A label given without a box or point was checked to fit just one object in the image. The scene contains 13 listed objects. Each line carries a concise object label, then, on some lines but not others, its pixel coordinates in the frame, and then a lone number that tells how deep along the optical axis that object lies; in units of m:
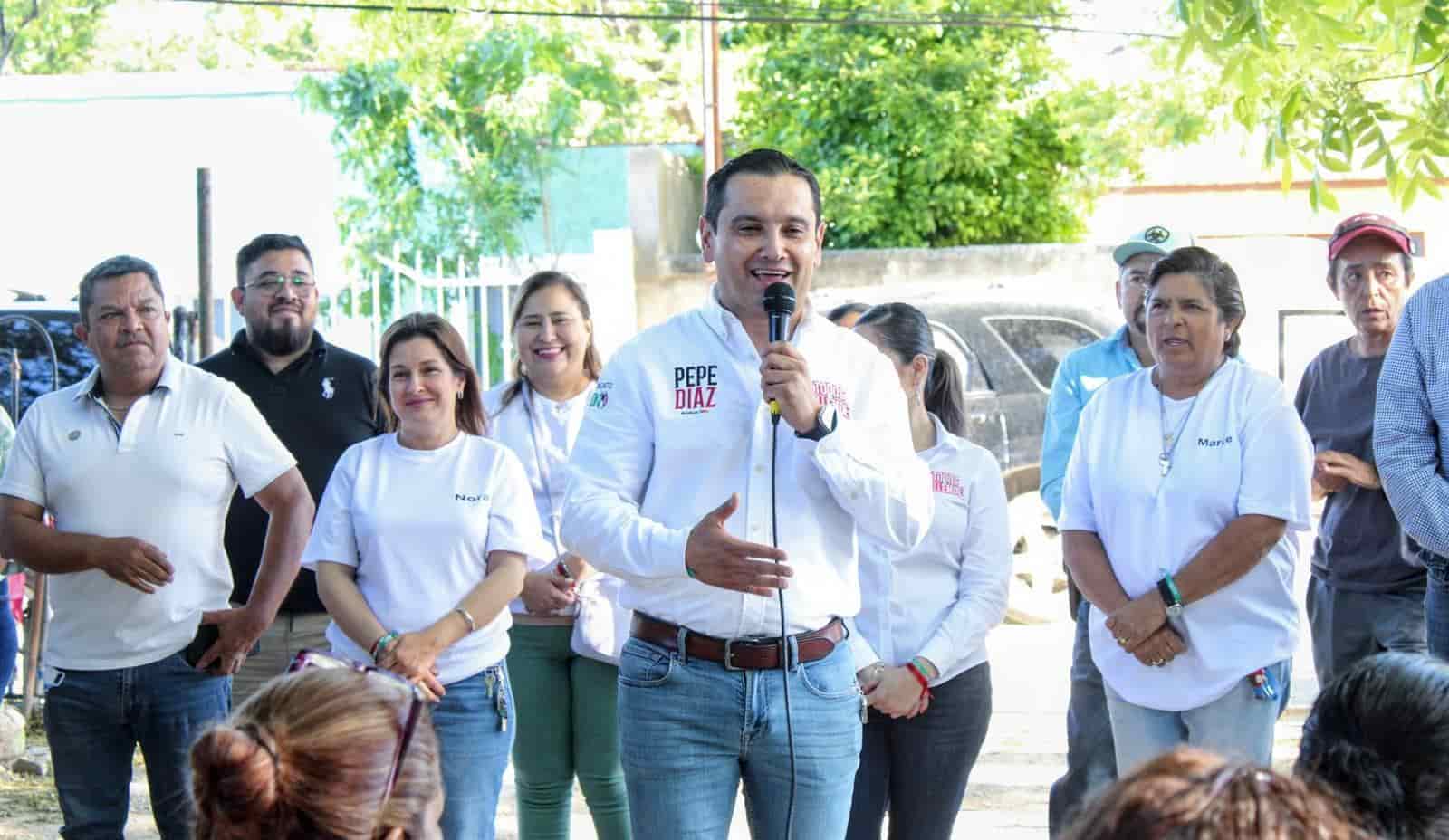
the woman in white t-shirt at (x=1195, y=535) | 4.43
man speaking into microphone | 3.58
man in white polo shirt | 4.81
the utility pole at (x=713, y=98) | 17.81
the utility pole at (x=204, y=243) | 10.19
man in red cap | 5.37
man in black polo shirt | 5.59
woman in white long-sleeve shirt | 4.65
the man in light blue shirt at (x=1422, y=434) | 4.55
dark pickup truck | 10.95
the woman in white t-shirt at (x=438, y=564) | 4.70
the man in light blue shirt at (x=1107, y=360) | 5.93
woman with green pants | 5.20
